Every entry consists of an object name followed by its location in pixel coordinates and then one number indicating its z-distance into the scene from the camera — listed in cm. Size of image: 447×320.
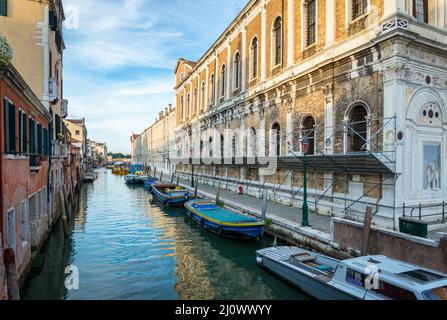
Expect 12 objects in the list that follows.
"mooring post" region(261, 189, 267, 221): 1223
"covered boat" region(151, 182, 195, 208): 2000
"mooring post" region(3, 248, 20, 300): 532
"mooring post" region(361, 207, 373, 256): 815
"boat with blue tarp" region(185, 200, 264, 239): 1145
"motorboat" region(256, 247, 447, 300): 535
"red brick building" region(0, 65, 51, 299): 639
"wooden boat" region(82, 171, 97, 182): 4211
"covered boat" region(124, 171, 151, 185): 3831
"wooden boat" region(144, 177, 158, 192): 3192
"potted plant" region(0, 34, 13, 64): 596
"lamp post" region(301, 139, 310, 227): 1071
